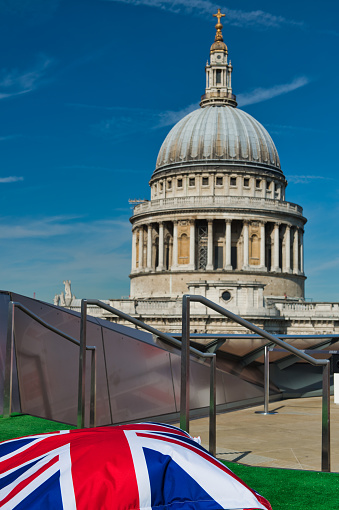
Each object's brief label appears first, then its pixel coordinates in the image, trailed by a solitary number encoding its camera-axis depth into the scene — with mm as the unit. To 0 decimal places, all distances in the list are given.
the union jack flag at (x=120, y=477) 3330
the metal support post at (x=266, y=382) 14820
